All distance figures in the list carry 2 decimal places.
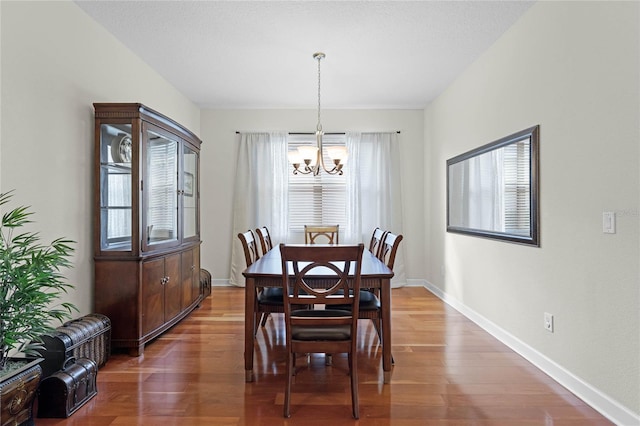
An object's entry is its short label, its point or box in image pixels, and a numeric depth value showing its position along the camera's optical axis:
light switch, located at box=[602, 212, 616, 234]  2.02
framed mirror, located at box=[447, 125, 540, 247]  2.82
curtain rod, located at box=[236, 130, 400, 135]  5.40
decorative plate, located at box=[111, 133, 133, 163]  3.05
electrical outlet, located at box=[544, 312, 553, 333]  2.55
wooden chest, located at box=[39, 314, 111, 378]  2.23
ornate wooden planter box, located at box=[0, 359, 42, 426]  1.70
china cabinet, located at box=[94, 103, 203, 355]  2.93
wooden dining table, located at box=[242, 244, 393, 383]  2.40
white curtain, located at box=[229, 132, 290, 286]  5.35
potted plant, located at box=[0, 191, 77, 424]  1.74
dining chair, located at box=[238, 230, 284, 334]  2.59
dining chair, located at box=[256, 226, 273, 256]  3.71
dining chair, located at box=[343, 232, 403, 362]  2.53
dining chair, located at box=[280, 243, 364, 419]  2.03
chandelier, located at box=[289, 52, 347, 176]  3.38
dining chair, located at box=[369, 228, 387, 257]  3.42
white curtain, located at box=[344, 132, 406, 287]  5.36
